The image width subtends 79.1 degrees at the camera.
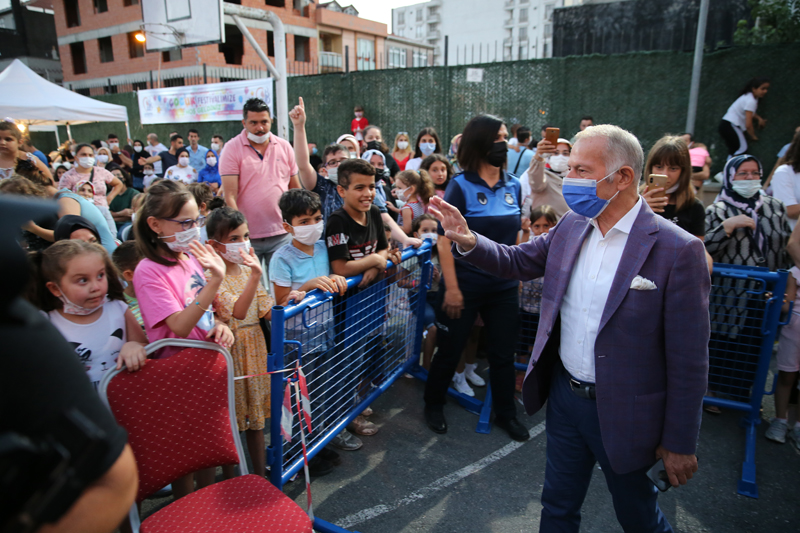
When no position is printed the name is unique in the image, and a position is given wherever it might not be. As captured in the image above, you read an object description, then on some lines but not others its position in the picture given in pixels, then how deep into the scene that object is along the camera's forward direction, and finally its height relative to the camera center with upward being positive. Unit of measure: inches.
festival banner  470.6 +43.3
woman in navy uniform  125.6 -37.2
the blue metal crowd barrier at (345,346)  95.7 -49.9
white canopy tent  465.1 +39.0
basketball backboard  363.6 +93.3
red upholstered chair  70.8 -45.1
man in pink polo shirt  176.4 -12.9
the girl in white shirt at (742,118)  301.1 +12.9
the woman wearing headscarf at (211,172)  380.5 -23.6
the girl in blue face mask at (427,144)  285.3 -2.0
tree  320.8 +78.0
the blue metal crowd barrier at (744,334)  125.3 -51.7
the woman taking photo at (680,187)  132.0 -12.7
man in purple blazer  70.0 -29.5
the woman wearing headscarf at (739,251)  134.0 -32.0
